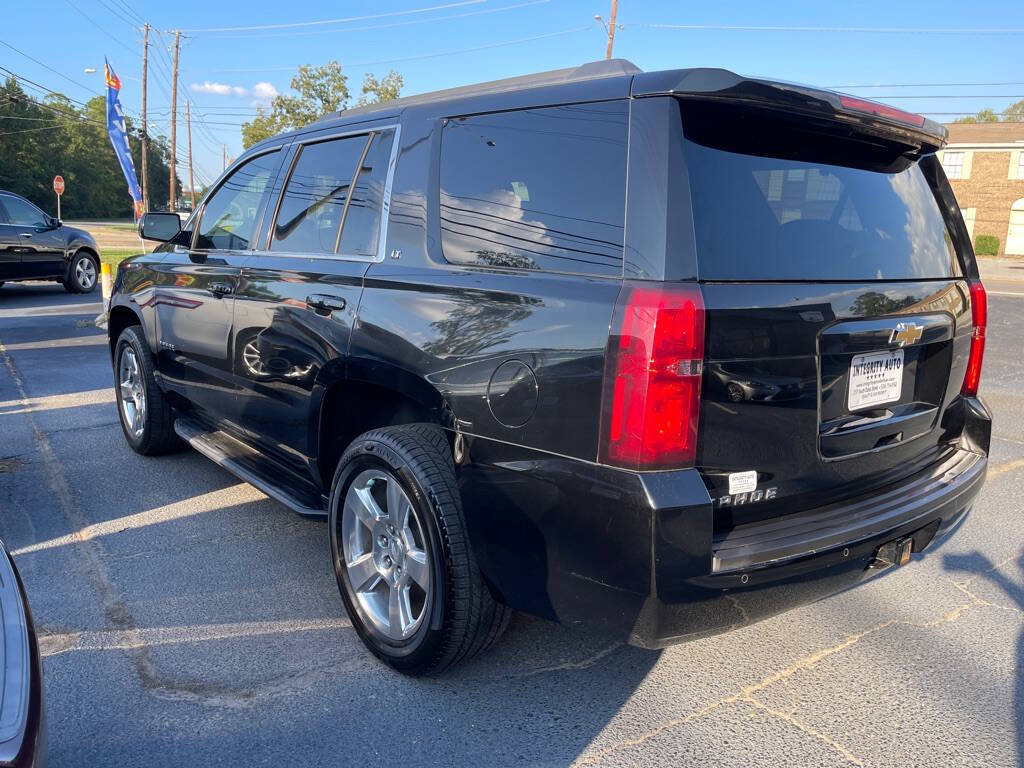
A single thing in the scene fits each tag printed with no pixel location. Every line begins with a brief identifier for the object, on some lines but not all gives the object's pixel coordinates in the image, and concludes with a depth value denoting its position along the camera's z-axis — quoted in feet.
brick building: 126.11
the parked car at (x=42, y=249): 45.62
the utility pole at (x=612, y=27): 86.74
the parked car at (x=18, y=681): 5.05
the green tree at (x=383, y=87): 165.37
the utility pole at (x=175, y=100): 143.94
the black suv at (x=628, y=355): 6.99
